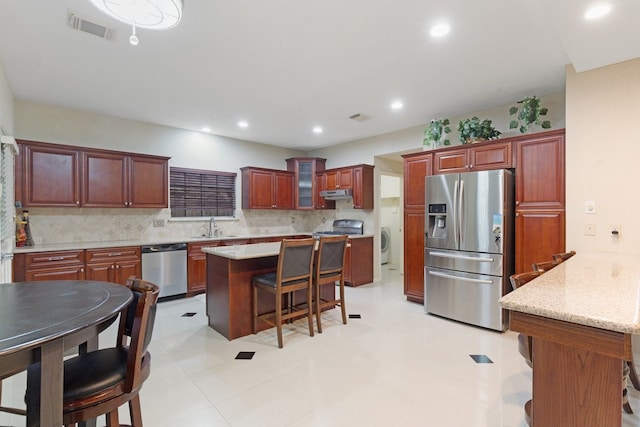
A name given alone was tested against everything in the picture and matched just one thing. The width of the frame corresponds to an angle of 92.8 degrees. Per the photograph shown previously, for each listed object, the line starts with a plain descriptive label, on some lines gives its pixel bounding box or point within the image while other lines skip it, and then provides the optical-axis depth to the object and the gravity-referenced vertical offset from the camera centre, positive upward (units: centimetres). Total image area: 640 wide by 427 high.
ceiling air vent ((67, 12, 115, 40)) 218 +141
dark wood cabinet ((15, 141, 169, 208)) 358 +49
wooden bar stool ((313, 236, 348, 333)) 321 -57
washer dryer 727 -73
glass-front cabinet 611 +75
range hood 550 +38
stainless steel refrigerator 321 -35
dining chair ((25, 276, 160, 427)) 116 -67
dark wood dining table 99 -40
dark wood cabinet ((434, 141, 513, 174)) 338 +67
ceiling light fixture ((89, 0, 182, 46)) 161 +113
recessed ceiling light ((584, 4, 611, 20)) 188 +128
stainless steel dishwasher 411 -72
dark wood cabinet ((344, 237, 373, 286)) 516 -82
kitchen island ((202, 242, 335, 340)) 301 -74
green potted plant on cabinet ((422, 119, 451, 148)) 409 +112
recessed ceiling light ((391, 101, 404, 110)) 381 +140
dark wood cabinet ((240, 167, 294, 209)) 558 +50
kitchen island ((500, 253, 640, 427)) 105 -49
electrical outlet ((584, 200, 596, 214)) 275 +7
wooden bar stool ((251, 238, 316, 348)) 286 -64
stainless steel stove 560 -25
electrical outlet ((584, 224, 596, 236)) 275 -15
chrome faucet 522 -22
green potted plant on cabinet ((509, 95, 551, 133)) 323 +107
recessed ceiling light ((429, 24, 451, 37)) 226 +139
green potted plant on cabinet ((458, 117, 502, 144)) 365 +100
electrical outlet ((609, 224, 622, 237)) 262 -14
